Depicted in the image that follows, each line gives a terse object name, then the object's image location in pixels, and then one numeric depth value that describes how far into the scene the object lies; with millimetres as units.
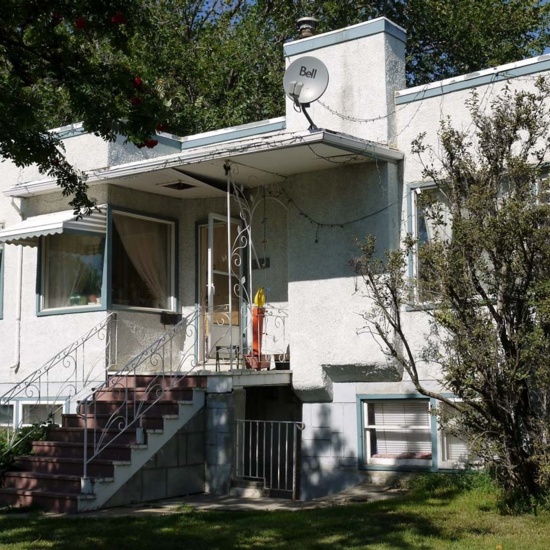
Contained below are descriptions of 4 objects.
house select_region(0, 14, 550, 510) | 11133
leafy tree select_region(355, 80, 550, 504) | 8484
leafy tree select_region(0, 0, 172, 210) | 9305
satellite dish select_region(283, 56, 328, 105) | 11062
